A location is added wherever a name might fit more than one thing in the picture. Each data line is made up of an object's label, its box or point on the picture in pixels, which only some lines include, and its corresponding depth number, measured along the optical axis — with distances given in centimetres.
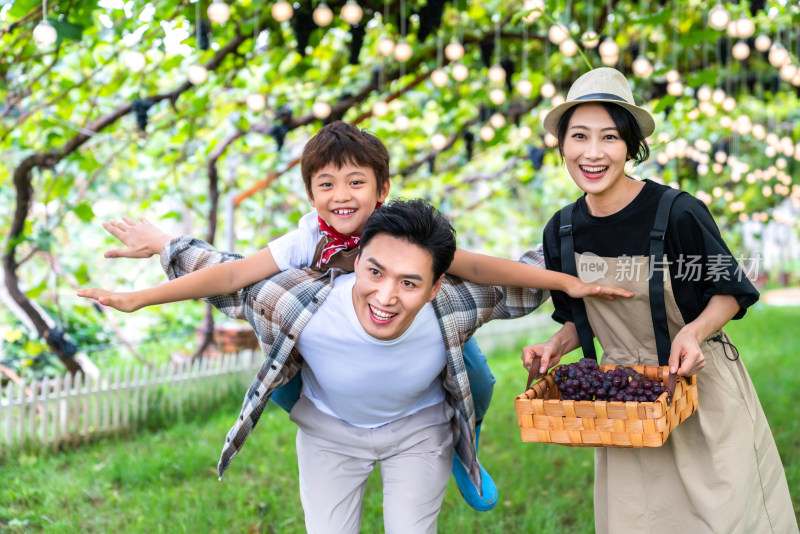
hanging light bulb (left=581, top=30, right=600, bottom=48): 442
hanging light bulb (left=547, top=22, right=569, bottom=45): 475
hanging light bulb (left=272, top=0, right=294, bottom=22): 436
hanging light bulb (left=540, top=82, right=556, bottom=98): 602
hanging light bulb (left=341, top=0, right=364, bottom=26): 454
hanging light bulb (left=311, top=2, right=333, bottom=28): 454
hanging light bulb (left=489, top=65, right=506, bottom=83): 562
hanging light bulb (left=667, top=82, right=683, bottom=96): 584
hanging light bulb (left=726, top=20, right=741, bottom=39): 475
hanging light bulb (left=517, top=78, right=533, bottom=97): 554
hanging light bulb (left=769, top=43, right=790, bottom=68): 525
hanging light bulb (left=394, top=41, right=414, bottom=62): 512
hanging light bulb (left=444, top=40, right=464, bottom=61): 536
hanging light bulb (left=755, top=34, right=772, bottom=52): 535
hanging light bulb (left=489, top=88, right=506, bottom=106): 599
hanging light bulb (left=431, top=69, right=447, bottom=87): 573
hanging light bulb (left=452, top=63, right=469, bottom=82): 551
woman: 229
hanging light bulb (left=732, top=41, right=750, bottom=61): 571
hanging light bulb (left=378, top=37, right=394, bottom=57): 523
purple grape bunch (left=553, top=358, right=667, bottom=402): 213
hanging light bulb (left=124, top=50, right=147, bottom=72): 455
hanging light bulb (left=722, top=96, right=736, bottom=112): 654
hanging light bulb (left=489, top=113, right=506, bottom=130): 688
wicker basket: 196
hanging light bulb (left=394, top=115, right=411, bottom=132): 648
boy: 239
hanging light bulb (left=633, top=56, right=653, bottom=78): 528
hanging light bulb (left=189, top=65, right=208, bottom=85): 482
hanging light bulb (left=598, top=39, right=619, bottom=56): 507
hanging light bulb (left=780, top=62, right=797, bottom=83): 534
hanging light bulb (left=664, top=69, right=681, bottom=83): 576
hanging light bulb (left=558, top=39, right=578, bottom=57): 474
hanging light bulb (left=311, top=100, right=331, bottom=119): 602
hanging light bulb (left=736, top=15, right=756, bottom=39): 468
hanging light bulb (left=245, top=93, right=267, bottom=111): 550
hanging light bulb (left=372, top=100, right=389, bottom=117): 614
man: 221
